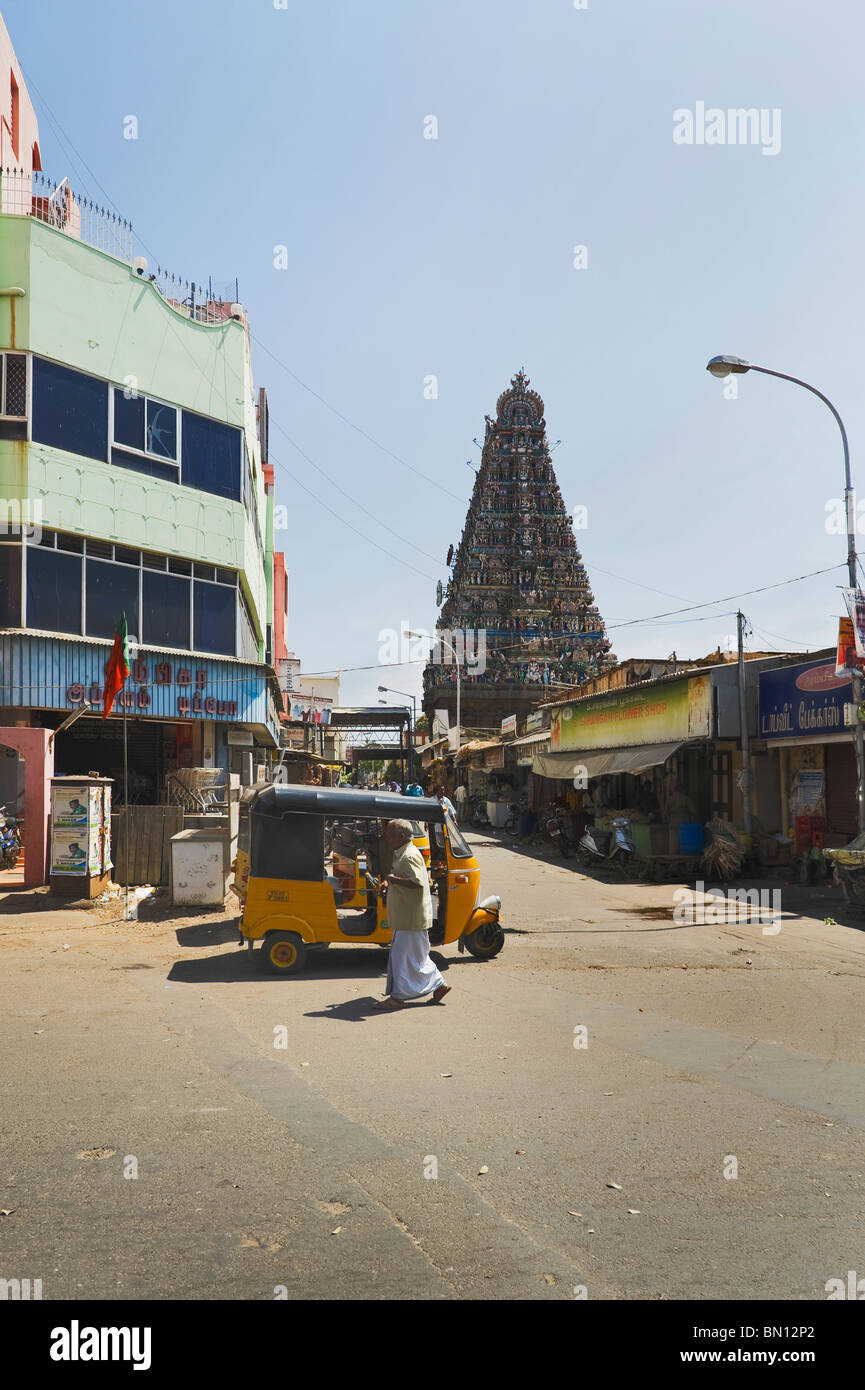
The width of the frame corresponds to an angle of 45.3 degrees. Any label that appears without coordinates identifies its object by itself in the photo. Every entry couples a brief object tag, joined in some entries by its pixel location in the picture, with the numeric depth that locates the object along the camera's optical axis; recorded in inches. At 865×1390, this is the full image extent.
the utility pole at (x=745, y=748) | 807.7
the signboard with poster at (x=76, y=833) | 587.2
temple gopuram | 2982.3
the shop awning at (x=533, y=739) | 1343.5
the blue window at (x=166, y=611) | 894.4
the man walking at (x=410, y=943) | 357.4
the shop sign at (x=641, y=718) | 858.1
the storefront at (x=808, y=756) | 742.5
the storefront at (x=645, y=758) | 872.3
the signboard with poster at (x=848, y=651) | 669.9
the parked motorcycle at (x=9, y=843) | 716.0
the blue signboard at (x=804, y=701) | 731.4
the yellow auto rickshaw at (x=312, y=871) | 407.5
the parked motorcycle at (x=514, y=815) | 1455.5
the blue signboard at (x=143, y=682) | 788.0
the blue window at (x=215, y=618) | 945.5
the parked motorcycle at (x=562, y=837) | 1048.2
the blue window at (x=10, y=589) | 791.7
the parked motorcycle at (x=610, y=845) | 888.3
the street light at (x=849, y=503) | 643.5
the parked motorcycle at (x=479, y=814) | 1640.6
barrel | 854.5
